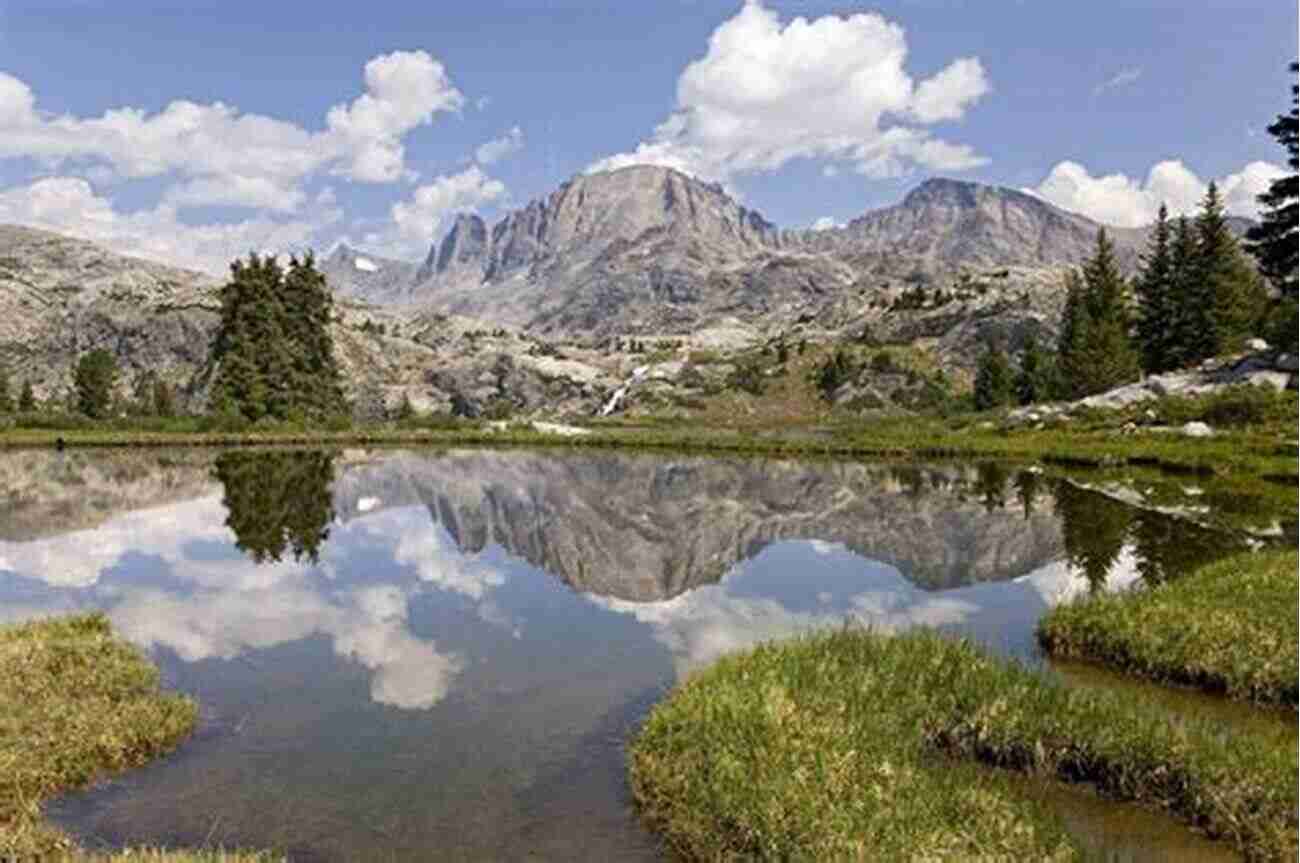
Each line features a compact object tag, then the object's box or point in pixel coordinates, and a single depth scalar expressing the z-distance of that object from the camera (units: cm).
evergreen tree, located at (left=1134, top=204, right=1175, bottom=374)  12988
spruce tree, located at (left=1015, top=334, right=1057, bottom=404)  15025
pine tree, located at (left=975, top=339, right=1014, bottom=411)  15312
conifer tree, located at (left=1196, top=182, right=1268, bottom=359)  12038
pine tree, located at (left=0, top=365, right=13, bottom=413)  14044
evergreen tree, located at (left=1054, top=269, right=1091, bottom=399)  13362
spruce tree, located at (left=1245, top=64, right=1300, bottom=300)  10329
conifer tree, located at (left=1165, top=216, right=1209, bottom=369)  12262
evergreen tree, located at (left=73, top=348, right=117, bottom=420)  13725
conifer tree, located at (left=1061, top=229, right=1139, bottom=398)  13138
